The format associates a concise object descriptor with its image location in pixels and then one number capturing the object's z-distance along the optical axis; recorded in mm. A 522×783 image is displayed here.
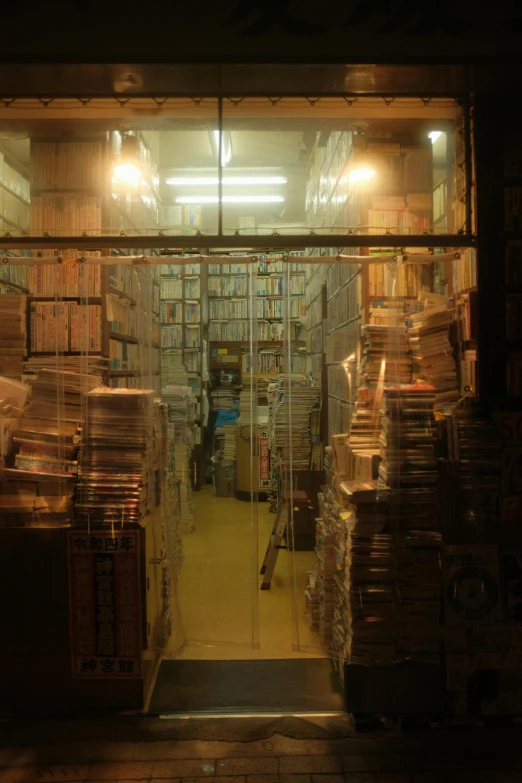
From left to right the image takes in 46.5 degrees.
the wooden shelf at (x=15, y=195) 5457
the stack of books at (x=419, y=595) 3043
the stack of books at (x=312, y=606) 4051
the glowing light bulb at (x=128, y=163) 4324
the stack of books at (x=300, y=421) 6125
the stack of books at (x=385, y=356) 3254
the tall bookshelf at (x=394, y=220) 3387
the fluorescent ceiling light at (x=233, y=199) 5173
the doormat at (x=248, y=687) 3188
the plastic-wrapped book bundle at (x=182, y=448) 6195
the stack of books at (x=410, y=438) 3047
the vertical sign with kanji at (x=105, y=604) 3105
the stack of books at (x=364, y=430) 3383
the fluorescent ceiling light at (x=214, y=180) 4922
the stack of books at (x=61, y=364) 4062
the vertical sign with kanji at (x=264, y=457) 7512
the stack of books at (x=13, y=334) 4074
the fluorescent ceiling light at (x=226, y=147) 4199
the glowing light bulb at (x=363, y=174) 4145
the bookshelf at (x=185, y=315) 8938
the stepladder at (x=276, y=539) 4672
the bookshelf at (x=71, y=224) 4215
